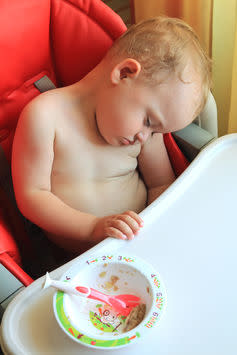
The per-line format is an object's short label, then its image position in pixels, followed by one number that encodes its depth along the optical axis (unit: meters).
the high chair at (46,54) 0.84
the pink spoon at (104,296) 0.59
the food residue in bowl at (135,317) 0.59
